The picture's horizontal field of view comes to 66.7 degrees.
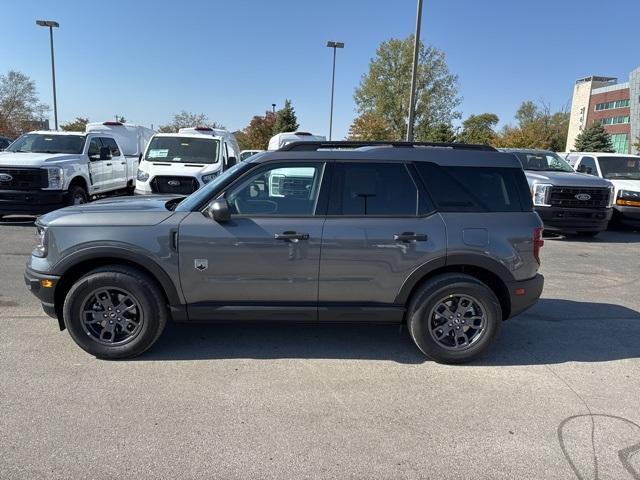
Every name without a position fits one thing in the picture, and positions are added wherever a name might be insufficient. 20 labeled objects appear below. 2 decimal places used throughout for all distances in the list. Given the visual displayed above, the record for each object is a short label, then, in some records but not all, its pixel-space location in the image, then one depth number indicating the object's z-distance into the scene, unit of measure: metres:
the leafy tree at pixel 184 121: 65.25
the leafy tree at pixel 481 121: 81.27
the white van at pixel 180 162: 10.56
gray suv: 3.95
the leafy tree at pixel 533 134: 43.88
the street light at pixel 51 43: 27.48
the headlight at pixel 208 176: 10.66
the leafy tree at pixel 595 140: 53.03
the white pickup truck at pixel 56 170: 9.97
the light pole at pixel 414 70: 15.17
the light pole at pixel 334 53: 29.92
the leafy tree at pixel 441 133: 44.06
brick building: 70.19
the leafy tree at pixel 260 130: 49.72
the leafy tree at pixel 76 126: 50.30
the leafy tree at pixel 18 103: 56.03
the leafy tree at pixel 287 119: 44.06
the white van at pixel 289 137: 14.80
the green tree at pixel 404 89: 47.38
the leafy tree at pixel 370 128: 43.69
